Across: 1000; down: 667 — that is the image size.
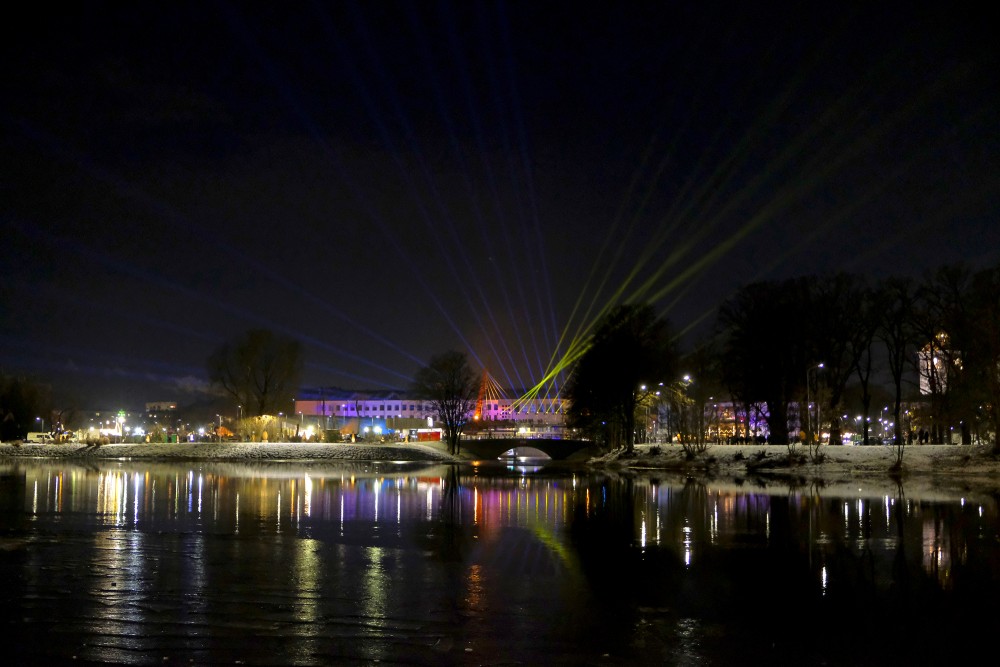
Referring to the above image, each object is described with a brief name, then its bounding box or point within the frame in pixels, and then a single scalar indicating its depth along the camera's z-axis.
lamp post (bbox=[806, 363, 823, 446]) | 58.97
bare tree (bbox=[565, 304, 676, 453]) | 76.38
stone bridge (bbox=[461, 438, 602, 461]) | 102.44
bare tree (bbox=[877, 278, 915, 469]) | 64.94
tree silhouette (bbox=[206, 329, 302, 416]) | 103.62
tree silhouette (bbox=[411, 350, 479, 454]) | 97.25
